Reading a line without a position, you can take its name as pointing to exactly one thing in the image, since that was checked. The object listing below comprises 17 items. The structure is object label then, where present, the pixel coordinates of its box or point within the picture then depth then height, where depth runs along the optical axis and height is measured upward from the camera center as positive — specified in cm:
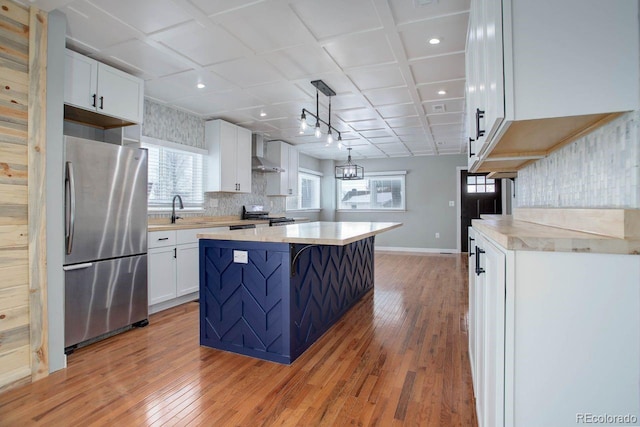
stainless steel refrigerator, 246 -21
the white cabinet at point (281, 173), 629 +88
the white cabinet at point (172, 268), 336 -60
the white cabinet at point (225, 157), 472 +85
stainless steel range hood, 561 +96
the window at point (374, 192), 826 +56
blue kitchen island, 227 -57
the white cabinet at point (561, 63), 100 +49
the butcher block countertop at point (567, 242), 82 -7
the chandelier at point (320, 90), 334 +135
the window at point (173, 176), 408 +51
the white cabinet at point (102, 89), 266 +110
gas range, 552 -2
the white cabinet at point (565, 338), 82 -33
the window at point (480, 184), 747 +69
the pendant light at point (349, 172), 540 +70
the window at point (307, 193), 772 +54
